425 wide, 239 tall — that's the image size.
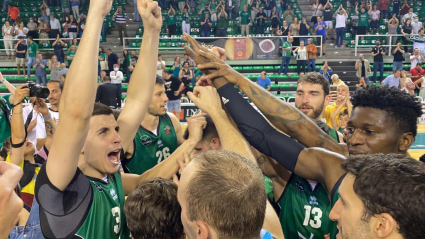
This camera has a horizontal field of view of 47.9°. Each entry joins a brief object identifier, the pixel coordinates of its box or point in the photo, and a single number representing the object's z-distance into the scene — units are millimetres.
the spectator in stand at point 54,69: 17580
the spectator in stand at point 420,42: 20172
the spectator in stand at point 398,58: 19198
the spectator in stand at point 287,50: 19547
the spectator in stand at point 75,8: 22734
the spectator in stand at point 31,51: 19562
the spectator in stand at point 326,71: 17973
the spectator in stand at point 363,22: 21844
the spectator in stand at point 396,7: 23281
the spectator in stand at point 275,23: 22062
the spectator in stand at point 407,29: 21184
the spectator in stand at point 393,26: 21361
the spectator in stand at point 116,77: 16969
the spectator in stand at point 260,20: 22500
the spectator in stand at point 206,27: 21484
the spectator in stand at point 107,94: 12578
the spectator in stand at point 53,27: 21516
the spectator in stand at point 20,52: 19828
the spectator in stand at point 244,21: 22312
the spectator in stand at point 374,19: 22234
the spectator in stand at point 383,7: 23062
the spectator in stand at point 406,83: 15902
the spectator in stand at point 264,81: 17438
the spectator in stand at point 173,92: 14078
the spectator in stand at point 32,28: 21422
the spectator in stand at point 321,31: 21156
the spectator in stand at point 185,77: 16739
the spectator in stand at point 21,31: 20727
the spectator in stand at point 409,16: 22002
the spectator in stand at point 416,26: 21219
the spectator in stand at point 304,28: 20938
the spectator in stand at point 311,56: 19562
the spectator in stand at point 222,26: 21578
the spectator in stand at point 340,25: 21453
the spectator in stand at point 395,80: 16359
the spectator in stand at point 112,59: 18219
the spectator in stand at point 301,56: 19469
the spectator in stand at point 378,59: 19347
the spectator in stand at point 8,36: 20844
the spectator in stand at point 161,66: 16581
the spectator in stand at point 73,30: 21188
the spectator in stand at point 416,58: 19359
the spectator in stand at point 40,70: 18344
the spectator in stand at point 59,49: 19922
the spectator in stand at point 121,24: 21547
